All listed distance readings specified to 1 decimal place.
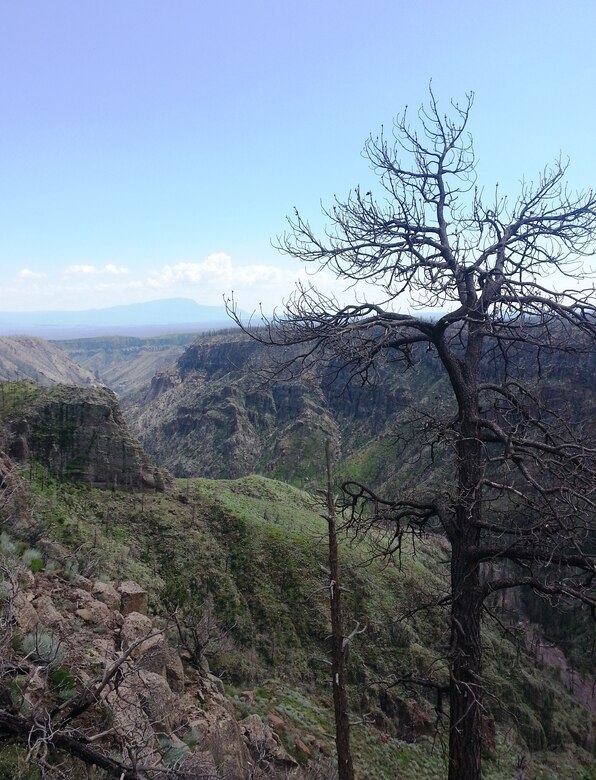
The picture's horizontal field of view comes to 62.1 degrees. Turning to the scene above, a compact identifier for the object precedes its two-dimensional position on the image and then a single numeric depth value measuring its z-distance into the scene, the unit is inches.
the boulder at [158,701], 223.5
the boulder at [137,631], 269.0
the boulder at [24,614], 214.2
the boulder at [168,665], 276.2
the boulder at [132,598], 342.0
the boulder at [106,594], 322.0
